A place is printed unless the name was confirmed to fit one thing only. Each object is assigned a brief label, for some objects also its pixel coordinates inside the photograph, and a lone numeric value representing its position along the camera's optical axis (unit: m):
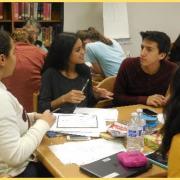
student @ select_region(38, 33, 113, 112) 2.38
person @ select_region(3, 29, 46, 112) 2.86
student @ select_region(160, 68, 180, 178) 1.29
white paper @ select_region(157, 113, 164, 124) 2.14
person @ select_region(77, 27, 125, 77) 3.76
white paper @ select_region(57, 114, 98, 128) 1.94
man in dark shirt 2.67
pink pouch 1.47
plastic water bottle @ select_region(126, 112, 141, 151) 1.71
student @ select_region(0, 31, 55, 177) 1.42
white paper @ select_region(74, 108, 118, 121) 2.16
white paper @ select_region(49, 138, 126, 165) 1.59
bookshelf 4.44
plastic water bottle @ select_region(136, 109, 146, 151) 1.75
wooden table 1.47
